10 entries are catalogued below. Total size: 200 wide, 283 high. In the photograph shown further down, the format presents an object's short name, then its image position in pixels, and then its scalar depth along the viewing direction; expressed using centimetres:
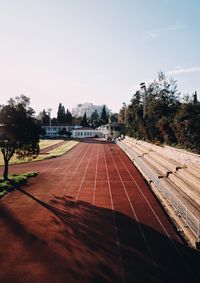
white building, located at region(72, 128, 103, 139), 10544
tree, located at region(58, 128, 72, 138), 10673
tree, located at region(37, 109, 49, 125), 12466
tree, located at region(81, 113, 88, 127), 13400
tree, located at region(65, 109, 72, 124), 13975
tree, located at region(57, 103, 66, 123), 13875
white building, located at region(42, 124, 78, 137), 11425
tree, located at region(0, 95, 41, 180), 2075
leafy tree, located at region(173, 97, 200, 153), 2245
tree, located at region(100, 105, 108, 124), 15388
